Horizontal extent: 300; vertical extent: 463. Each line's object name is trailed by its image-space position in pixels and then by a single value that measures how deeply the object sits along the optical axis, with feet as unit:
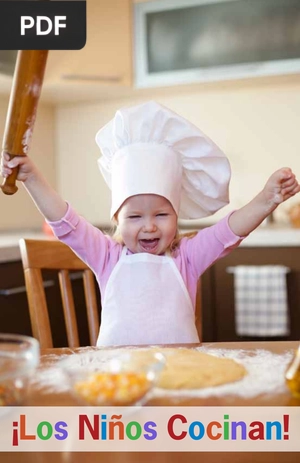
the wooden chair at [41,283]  2.93
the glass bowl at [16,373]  1.44
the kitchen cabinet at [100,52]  6.46
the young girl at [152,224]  2.66
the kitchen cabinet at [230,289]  5.66
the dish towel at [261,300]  5.65
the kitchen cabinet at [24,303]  4.93
